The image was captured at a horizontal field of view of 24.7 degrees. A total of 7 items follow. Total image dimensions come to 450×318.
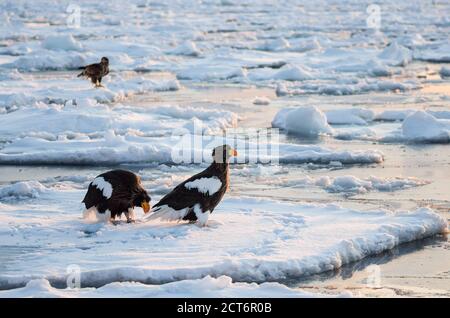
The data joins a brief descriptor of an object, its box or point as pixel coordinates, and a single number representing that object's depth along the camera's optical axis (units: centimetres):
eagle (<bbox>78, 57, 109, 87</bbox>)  2048
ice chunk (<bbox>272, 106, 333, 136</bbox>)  1600
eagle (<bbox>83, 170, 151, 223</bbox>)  955
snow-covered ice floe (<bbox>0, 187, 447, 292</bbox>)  807
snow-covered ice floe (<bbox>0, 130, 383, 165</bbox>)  1364
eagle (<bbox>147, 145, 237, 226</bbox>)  941
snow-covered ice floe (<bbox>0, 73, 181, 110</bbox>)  1906
